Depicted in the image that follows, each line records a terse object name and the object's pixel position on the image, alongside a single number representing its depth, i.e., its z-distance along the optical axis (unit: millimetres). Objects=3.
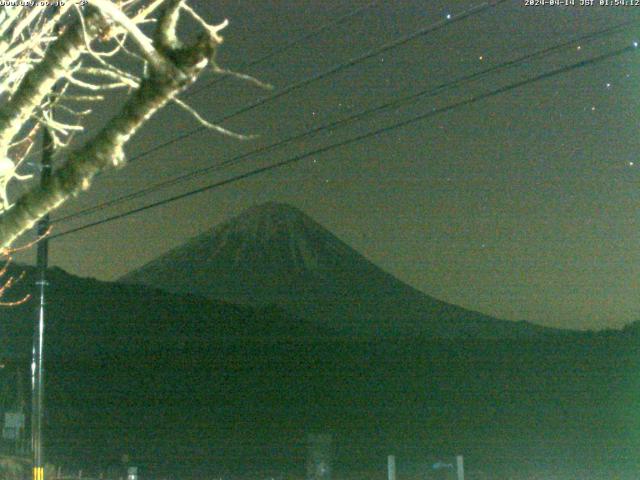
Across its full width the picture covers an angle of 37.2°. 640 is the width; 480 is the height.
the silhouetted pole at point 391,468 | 23819
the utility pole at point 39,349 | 17281
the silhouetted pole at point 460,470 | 22312
